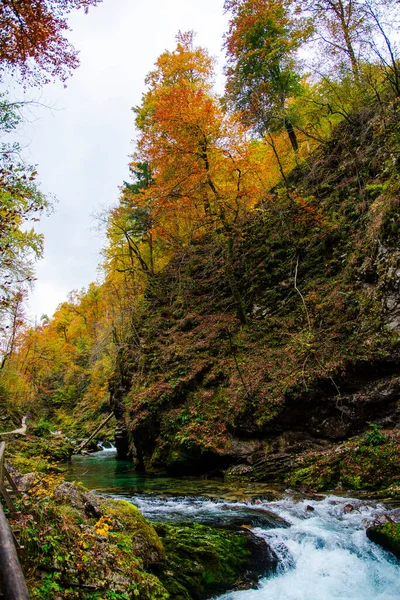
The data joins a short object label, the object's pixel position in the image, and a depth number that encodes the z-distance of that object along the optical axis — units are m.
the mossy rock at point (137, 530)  4.68
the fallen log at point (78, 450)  20.09
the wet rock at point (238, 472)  9.67
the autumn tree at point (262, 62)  16.34
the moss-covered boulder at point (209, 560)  4.62
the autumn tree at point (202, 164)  12.57
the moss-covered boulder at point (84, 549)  3.36
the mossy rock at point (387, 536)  5.34
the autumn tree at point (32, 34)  6.54
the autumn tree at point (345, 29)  11.33
